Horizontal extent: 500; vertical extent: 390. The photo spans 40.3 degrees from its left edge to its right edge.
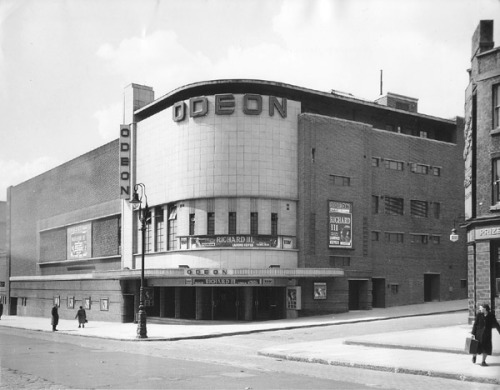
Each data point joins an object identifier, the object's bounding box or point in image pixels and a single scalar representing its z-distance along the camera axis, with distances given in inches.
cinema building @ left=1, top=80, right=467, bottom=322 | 1750.7
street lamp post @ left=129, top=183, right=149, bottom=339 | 1314.0
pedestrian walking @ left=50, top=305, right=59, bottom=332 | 1696.6
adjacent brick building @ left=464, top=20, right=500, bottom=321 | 1128.2
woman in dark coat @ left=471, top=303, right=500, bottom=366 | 746.8
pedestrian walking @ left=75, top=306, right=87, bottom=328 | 1745.8
